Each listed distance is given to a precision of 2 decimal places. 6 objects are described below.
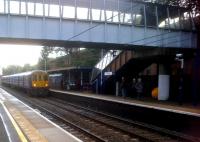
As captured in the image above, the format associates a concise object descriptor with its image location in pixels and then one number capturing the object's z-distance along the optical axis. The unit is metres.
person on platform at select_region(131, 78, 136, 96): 34.00
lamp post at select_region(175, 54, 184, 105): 27.51
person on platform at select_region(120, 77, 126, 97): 34.22
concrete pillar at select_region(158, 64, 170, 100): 35.75
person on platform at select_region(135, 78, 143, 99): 31.78
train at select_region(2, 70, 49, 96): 45.19
